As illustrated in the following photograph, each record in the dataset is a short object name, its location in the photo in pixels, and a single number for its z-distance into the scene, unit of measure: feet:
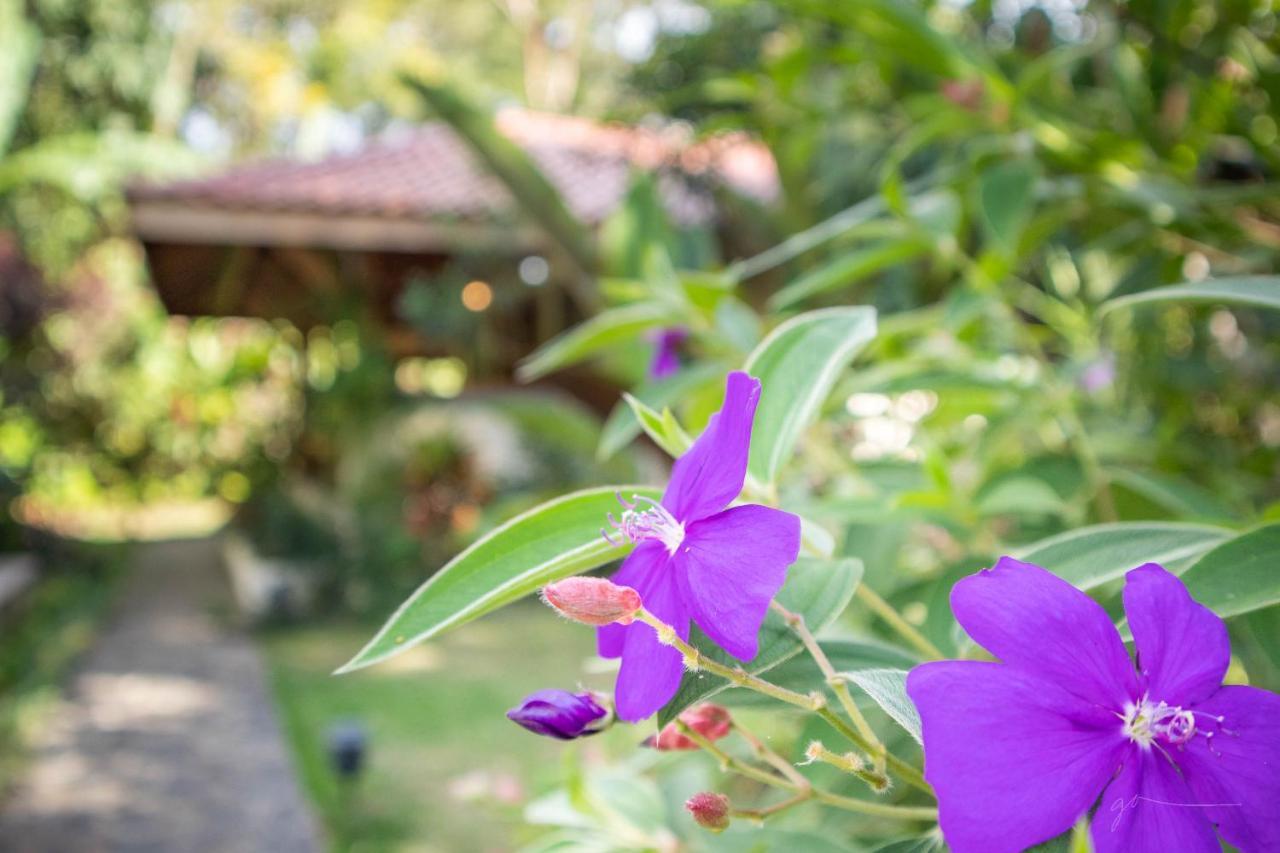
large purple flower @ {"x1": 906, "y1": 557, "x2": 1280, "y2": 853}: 0.82
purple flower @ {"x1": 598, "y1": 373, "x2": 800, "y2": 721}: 0.96
